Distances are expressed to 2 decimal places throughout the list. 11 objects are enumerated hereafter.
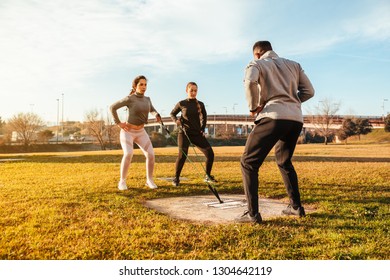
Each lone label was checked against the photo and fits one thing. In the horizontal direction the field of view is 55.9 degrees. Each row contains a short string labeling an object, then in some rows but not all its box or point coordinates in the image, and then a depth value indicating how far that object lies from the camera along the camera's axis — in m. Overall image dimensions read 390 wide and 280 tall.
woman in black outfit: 7.59
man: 4.15
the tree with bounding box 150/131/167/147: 49.09
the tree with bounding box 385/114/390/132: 47.16
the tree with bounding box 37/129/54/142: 48.35
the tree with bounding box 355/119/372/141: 51.75
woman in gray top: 6.93
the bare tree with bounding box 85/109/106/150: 47.02
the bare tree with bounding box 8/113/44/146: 45.54
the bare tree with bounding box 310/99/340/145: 55.94
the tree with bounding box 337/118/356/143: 52.19
